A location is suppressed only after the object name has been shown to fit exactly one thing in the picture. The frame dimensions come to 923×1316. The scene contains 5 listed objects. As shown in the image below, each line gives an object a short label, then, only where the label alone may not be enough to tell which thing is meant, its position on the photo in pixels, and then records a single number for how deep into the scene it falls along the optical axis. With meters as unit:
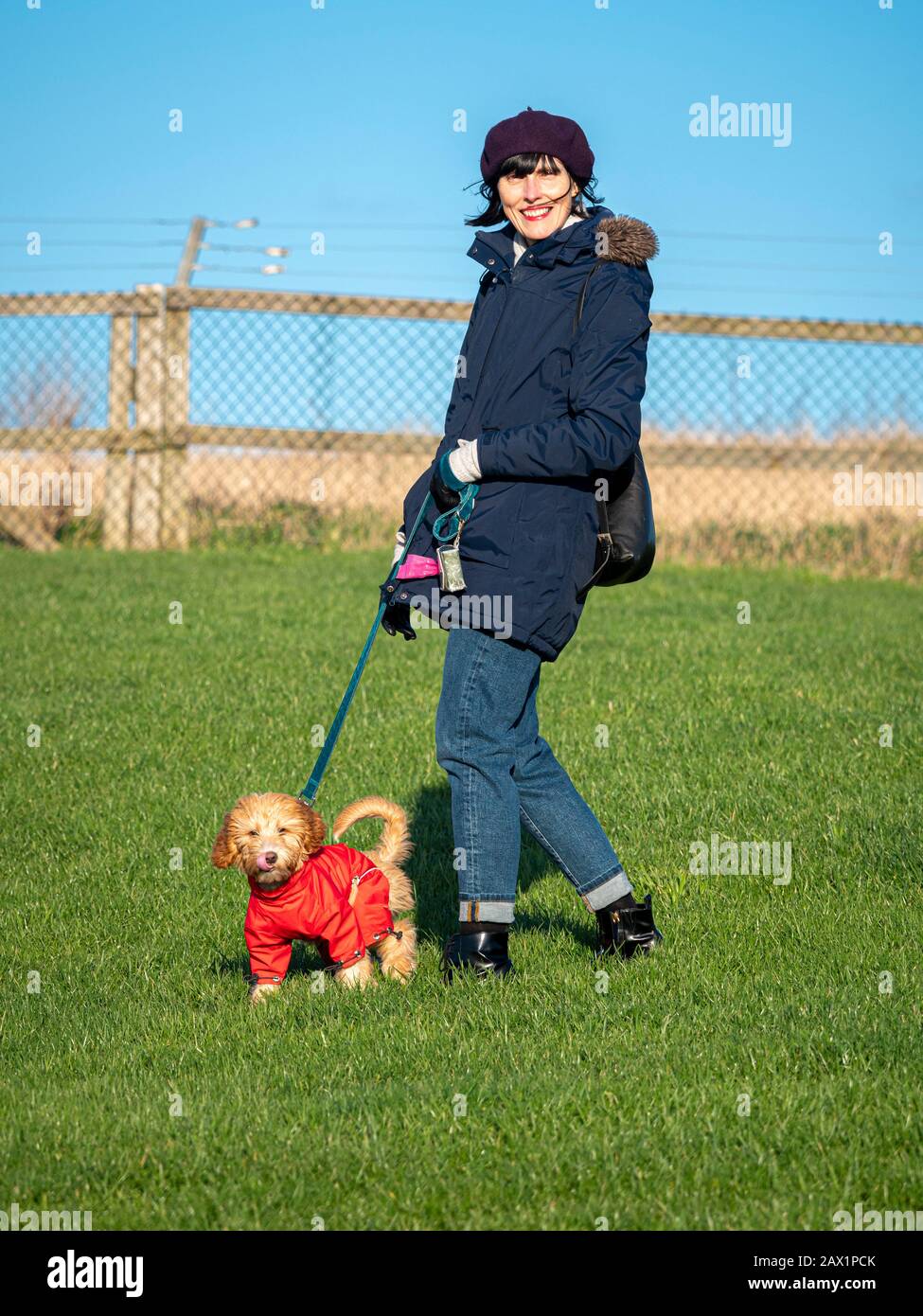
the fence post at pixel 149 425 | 13.49
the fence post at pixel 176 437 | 13.54
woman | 4.25
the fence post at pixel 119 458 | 13.59
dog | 4.43
